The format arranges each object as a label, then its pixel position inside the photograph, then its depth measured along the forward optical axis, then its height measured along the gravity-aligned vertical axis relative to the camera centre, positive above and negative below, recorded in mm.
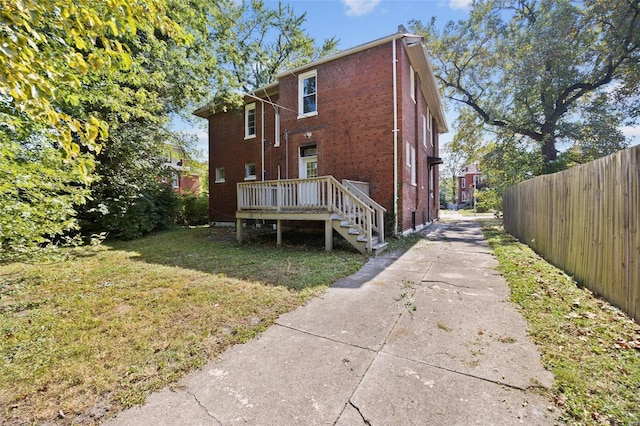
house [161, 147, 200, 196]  14066 +2608
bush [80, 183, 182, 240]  10629 -154
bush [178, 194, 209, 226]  17516 +32
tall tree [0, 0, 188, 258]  1644 +846
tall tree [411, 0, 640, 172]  14070 +8345
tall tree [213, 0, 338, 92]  18719 +12750
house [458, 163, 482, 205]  53406 +5332
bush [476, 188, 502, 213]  15234 +637
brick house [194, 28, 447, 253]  8578 +2863
